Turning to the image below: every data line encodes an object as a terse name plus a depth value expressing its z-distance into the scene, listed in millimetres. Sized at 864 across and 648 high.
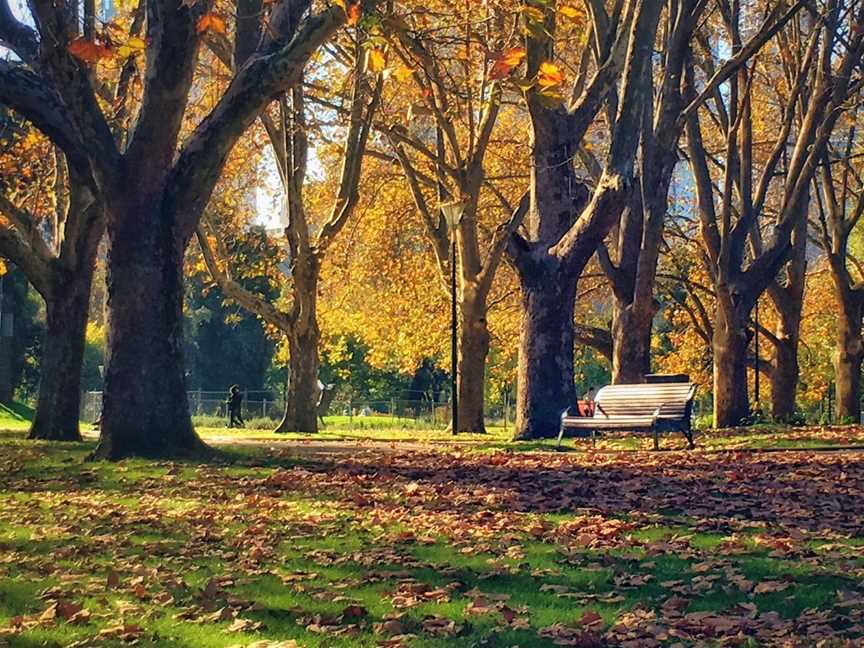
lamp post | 25344
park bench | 17203
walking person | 41000
